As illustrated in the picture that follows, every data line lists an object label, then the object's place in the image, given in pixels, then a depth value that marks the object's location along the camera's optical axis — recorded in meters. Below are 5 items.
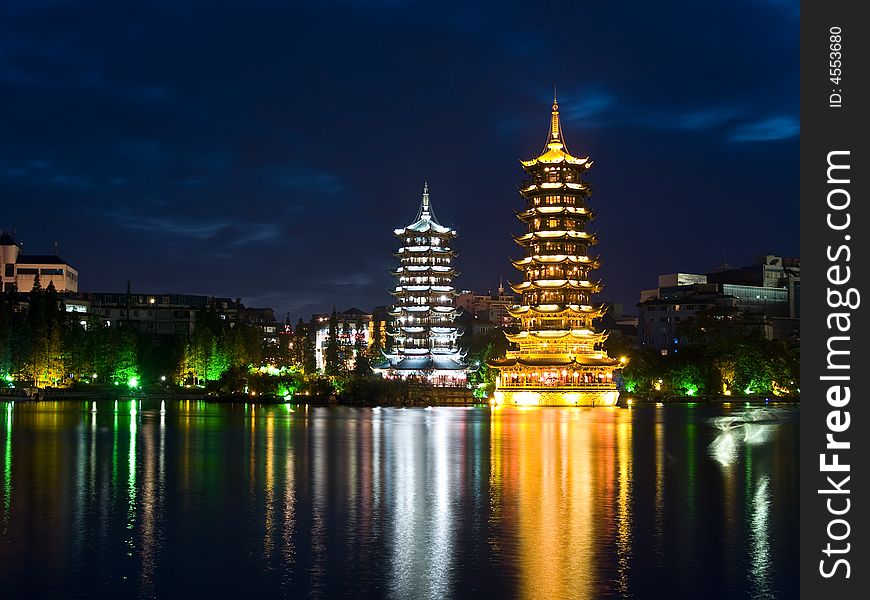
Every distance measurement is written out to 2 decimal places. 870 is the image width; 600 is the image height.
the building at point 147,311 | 181.25
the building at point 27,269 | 173.50
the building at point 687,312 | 183.25
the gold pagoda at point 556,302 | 115.69
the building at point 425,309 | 133.12
